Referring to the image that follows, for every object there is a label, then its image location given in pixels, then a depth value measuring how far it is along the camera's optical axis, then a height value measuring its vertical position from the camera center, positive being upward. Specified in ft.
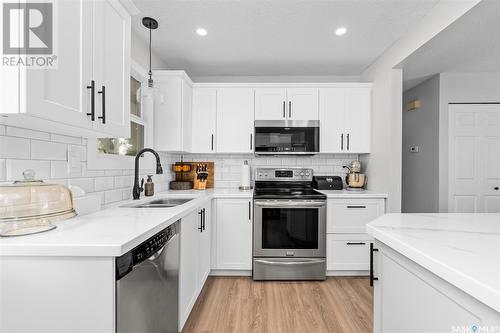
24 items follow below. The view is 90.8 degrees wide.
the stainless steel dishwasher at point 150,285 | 3.05 -1.79
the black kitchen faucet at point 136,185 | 6.77 -0.54
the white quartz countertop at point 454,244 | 1.98 -0.87
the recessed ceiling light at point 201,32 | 7.60 +4.20
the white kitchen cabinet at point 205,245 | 7.22 -2.52
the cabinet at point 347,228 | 8.72 -2.17
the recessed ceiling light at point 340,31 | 7.55 +4.21
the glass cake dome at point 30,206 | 3.21 -0.58
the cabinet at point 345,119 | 9.95 +1.93
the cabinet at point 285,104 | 9.95 +2.52
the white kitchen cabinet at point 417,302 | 2.12 -1.44
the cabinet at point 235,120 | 9.99 +1.88
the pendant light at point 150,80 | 6.80 +2.38
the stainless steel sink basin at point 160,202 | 6.50 -1.08
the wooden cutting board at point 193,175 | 10.76 -0.40
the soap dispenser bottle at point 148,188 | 7.61 -0.69
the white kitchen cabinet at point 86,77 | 3.14 +1.41
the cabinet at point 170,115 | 8.94 +1.86
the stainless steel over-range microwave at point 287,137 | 9.87 +1.18
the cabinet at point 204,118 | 10.00 +1.95
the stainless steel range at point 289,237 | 8.53 -2.47
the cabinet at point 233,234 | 8.71 -2.41
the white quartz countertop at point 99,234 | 2.79 -0.92
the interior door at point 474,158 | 11.08 +0.42
